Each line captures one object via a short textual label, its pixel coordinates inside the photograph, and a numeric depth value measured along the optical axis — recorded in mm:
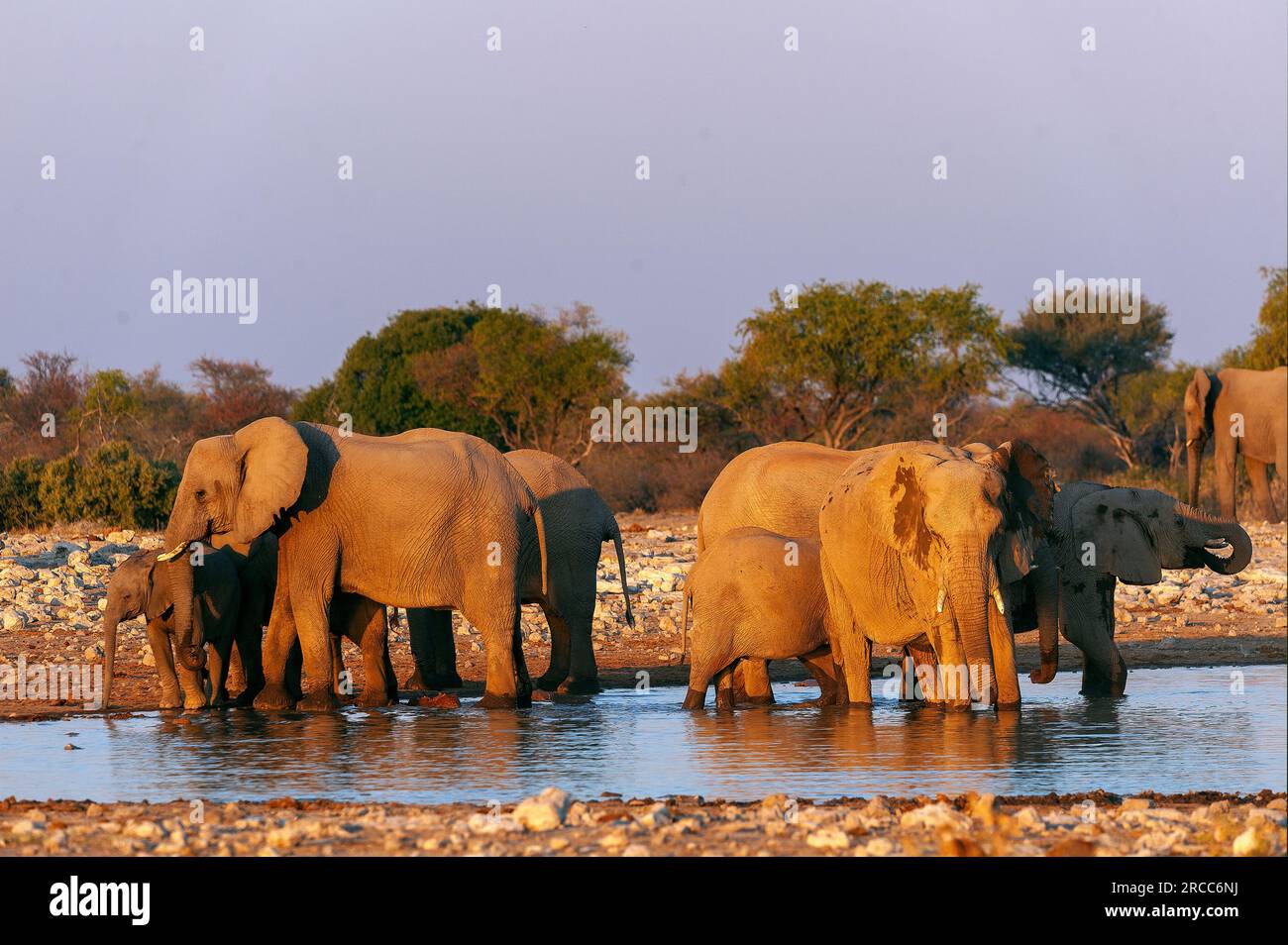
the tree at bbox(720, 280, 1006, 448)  40344
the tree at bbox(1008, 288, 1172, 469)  50844
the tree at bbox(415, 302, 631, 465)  42656
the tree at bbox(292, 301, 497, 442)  44906
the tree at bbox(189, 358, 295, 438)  44688
